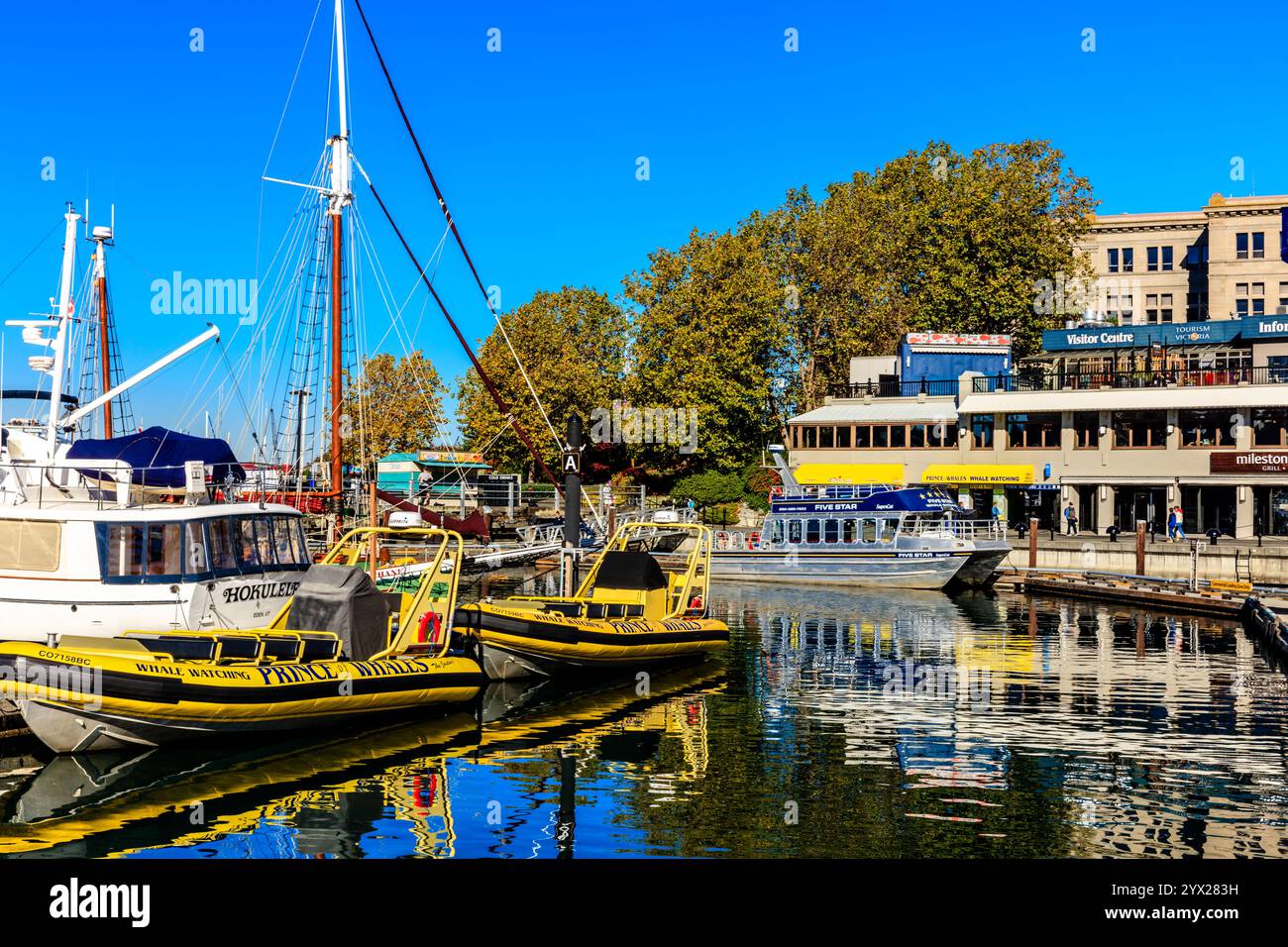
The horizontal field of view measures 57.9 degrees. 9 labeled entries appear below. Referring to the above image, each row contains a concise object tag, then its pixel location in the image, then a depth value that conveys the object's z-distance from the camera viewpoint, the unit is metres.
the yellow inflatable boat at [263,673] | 16.11
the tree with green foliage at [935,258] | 73.25
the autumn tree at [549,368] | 74.25
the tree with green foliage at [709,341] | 67.31
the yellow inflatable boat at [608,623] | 23.36
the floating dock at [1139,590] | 36.22
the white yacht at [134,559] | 20.72
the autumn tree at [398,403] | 86.44
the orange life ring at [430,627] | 21.59
